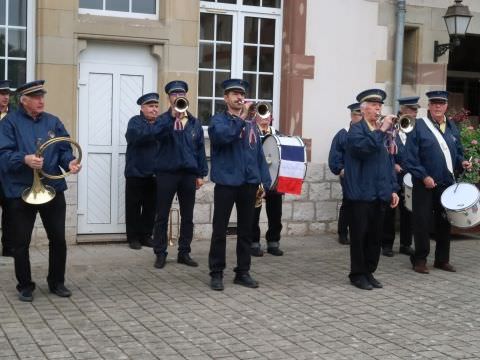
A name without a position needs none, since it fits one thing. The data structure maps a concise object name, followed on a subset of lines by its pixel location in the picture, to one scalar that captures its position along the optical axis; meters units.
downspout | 10.70
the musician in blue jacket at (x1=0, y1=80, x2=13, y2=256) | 8.12
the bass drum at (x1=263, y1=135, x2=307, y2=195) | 8.14
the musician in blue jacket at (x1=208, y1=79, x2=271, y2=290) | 7.03
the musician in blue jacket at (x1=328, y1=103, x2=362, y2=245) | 9.43
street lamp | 10.60
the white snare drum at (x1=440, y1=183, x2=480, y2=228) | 7.88
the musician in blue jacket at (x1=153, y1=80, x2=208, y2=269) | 8.13
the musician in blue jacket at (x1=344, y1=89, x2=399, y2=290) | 7.21
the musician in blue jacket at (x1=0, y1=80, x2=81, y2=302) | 6.48
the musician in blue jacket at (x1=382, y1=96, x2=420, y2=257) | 9.38
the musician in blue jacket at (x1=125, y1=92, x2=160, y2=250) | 8.92
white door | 9.37
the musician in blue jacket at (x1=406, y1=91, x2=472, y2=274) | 8.21
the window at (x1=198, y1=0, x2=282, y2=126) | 10.12
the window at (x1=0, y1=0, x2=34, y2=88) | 8.99
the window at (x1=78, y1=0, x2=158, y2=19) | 9.29
